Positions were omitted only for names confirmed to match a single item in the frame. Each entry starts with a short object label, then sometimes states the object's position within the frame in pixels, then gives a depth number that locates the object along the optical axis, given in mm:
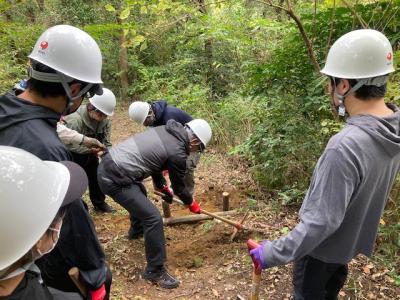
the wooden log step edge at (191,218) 5531
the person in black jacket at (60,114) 2037
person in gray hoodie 2033
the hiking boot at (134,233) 5043
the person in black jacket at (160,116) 5570
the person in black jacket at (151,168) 4062
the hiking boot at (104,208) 5844
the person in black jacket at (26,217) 1312
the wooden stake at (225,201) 5734
